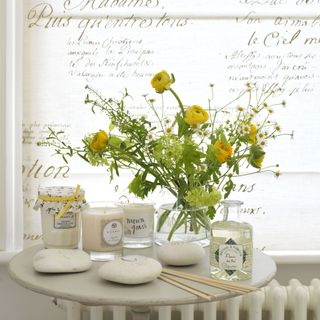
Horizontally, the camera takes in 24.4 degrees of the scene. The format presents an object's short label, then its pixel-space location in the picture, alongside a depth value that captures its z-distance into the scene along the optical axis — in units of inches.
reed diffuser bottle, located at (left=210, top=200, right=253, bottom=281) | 53.9
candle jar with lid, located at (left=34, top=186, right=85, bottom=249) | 60.2
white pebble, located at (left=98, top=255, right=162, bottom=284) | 52.2
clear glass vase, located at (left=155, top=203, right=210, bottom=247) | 58.9
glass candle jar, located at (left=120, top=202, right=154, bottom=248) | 60.7
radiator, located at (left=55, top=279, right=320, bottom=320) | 67.9
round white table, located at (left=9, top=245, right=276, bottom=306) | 50.0
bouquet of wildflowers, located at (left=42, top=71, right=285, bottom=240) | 57.4
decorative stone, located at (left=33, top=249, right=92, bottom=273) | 54.4
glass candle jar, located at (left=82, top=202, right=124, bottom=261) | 58.1
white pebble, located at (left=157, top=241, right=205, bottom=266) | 56.6
